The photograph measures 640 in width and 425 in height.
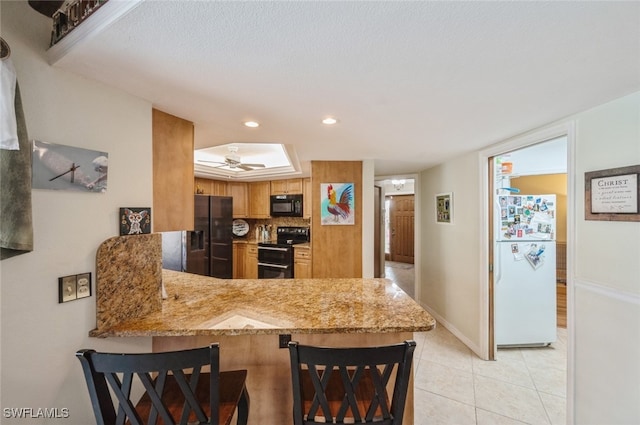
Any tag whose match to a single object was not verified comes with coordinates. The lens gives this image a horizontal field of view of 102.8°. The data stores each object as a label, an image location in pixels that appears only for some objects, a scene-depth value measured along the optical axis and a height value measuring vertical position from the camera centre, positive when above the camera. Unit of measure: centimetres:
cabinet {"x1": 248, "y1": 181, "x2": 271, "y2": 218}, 516 +28
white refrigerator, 275 -72
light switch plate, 107 -32
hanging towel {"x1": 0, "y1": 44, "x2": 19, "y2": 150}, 81 +34
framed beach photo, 101 +20
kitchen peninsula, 123 -56
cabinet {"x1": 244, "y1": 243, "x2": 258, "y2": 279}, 487 -95
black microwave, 468 +13
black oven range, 437 -72
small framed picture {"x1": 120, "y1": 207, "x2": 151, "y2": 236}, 128 -4
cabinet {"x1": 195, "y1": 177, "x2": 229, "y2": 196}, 476 +52
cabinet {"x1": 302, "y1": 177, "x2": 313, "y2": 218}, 468 +23
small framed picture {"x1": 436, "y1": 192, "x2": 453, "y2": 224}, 318 +4
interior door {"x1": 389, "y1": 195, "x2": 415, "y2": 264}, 738 -47
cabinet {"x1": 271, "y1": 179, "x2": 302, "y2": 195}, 480 +50
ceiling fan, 330 +68
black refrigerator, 370 -46
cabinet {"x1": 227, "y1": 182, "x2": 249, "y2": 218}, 523 +33
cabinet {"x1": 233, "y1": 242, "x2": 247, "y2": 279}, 505 -91
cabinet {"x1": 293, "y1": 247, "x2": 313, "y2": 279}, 427 -85
